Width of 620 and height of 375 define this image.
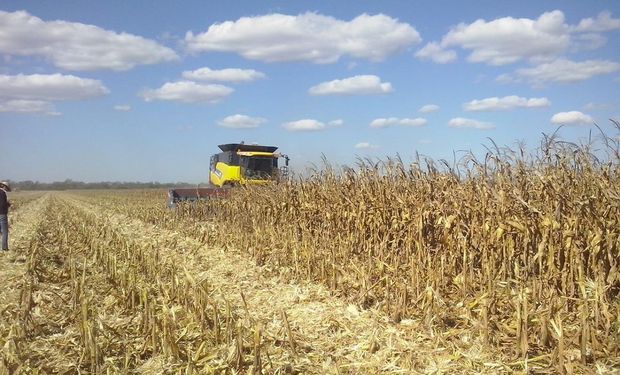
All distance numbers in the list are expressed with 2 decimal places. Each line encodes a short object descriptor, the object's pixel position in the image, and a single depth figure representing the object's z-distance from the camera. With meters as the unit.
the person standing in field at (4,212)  11.95
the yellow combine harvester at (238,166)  17.47
